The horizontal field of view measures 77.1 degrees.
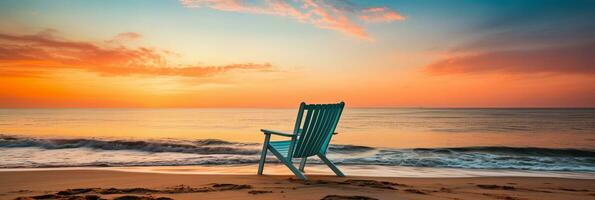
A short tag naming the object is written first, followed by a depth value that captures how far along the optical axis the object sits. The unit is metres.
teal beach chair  4.97
